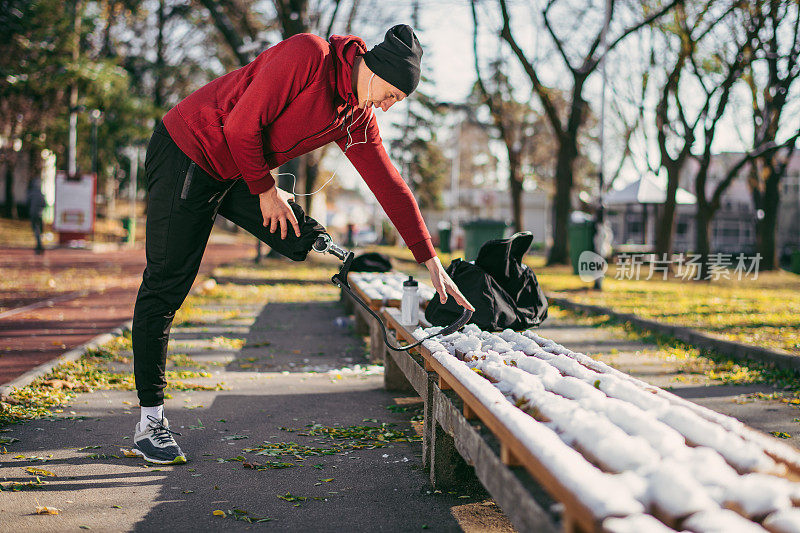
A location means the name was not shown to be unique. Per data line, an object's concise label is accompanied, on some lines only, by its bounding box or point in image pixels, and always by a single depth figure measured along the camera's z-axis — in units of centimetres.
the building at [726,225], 4494
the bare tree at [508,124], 2217
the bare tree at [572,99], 1819
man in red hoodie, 308
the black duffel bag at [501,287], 460
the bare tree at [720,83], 1892
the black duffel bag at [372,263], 950
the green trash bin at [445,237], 3177
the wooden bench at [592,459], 169
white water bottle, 477
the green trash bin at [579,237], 1678
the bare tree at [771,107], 1928
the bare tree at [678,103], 1814
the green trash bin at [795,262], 2380
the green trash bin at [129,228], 3088
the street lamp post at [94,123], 3004
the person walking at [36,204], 1998
